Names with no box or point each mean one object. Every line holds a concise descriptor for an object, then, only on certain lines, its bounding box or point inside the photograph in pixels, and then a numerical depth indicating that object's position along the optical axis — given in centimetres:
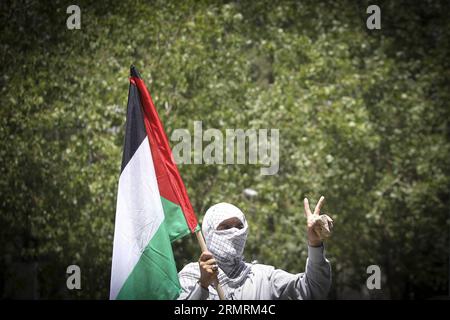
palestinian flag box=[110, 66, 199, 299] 881
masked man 799
